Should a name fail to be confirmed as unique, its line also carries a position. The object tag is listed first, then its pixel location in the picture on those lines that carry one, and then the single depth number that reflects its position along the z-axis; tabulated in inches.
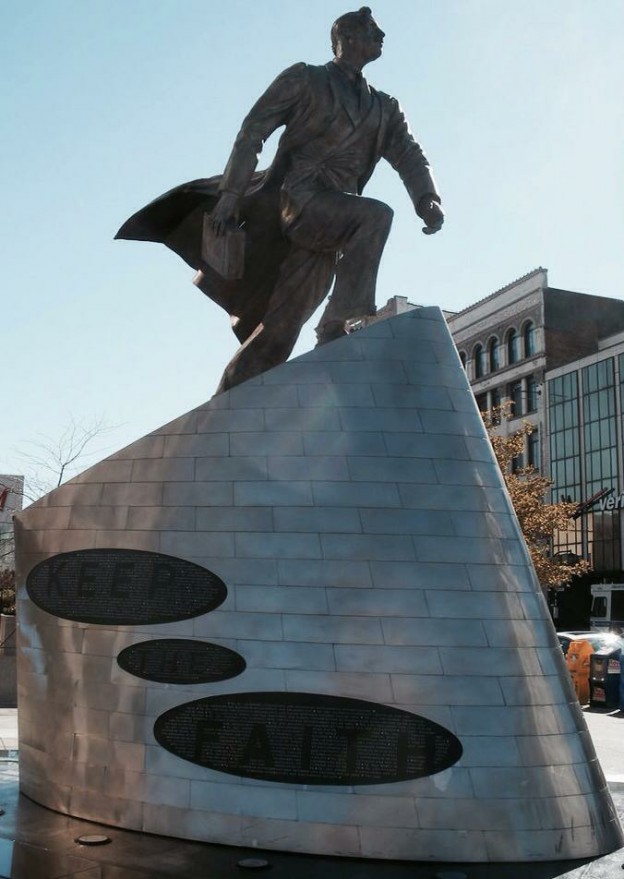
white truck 1823.3
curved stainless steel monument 231.3
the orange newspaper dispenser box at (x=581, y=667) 848.9
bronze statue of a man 335.3
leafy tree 1183.6
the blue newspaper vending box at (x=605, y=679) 824.3
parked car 895.1
